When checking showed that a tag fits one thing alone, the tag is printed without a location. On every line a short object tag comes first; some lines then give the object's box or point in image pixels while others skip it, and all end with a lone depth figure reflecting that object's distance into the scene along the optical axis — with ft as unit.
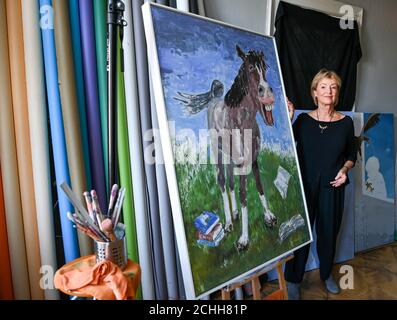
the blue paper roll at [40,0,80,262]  4.14
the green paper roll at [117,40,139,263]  4.71
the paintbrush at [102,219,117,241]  3.16
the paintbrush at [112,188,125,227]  3.29
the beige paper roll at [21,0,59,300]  4.08
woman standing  6.40
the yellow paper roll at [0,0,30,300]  3.99
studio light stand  3.38
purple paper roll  4.46
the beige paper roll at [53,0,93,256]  4.23
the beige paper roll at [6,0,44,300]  4.05
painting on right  8.39
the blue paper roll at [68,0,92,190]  4.45
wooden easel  3.53
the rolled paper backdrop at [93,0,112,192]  4.52
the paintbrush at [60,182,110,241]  2.94
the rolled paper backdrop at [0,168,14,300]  3.99
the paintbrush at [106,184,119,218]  3.34
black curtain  6.93
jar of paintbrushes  3.03
